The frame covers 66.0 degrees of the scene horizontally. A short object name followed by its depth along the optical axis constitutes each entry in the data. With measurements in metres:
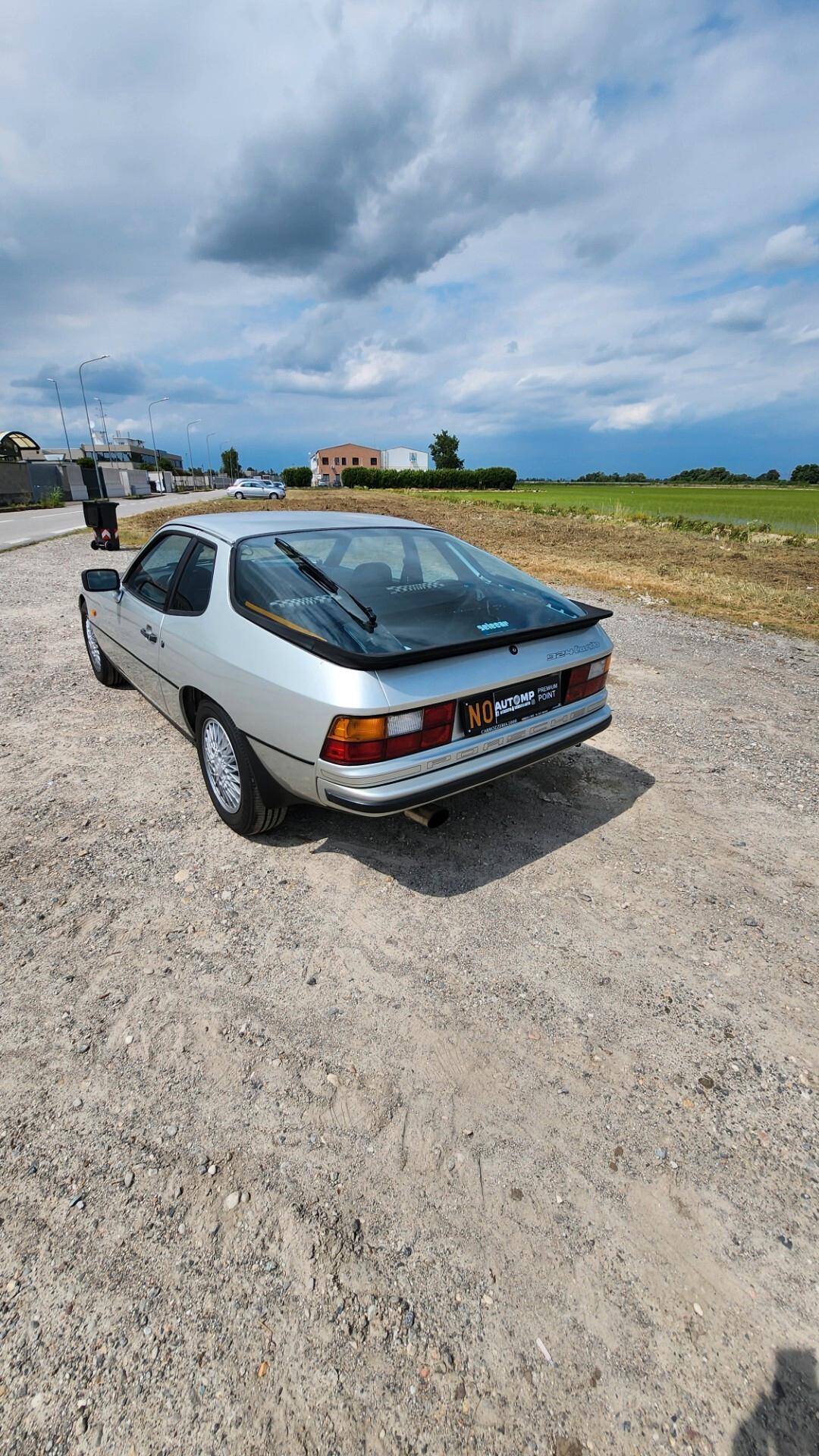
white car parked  39.72
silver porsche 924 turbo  2.40
